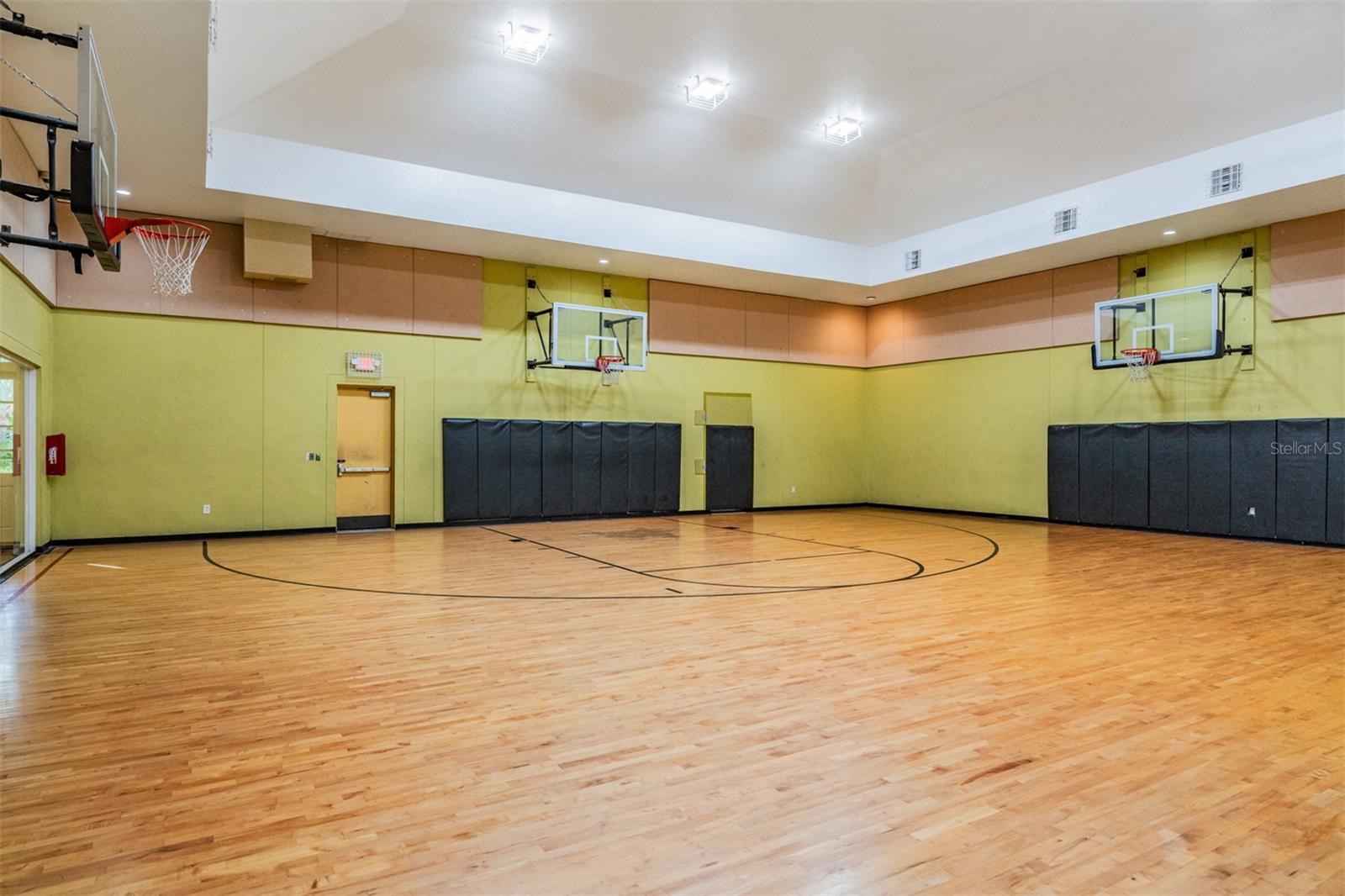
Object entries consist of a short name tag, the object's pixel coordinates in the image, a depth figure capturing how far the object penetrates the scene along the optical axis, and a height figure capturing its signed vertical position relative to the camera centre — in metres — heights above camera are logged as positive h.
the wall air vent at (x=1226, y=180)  9.77 +3.42
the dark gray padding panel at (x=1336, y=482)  10.12 -0.40
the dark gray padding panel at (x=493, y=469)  12.78 -0.37
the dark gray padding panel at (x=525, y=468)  13.07 -0.35
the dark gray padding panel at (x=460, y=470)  12.54 -0.37
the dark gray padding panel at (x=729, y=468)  15.22 -0.39
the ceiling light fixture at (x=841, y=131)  10.01 +4.13
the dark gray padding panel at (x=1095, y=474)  12.76 -0.40
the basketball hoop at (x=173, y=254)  10.16 +2.53
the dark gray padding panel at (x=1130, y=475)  12.24 -0.40
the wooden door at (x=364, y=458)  12.01 -0.18
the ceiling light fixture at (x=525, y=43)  7.98 +4.19
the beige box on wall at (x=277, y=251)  10.62 +2.67
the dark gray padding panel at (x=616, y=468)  13.96 -0.37
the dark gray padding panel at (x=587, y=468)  13.65 -0.36
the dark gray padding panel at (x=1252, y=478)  10.79 -0.39
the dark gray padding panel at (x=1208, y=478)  11.27 -0.40
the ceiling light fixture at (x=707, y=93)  8.98 +4.15
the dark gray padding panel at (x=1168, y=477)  11.74 -0.41
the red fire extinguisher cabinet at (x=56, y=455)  9.58 -0.12
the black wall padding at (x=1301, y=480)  10.31 -0.39
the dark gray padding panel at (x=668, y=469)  14.55 -0.40
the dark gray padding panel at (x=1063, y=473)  13.21 -0.40
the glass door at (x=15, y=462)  8.35 -0.20
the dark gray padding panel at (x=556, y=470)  13.36 -0.39
